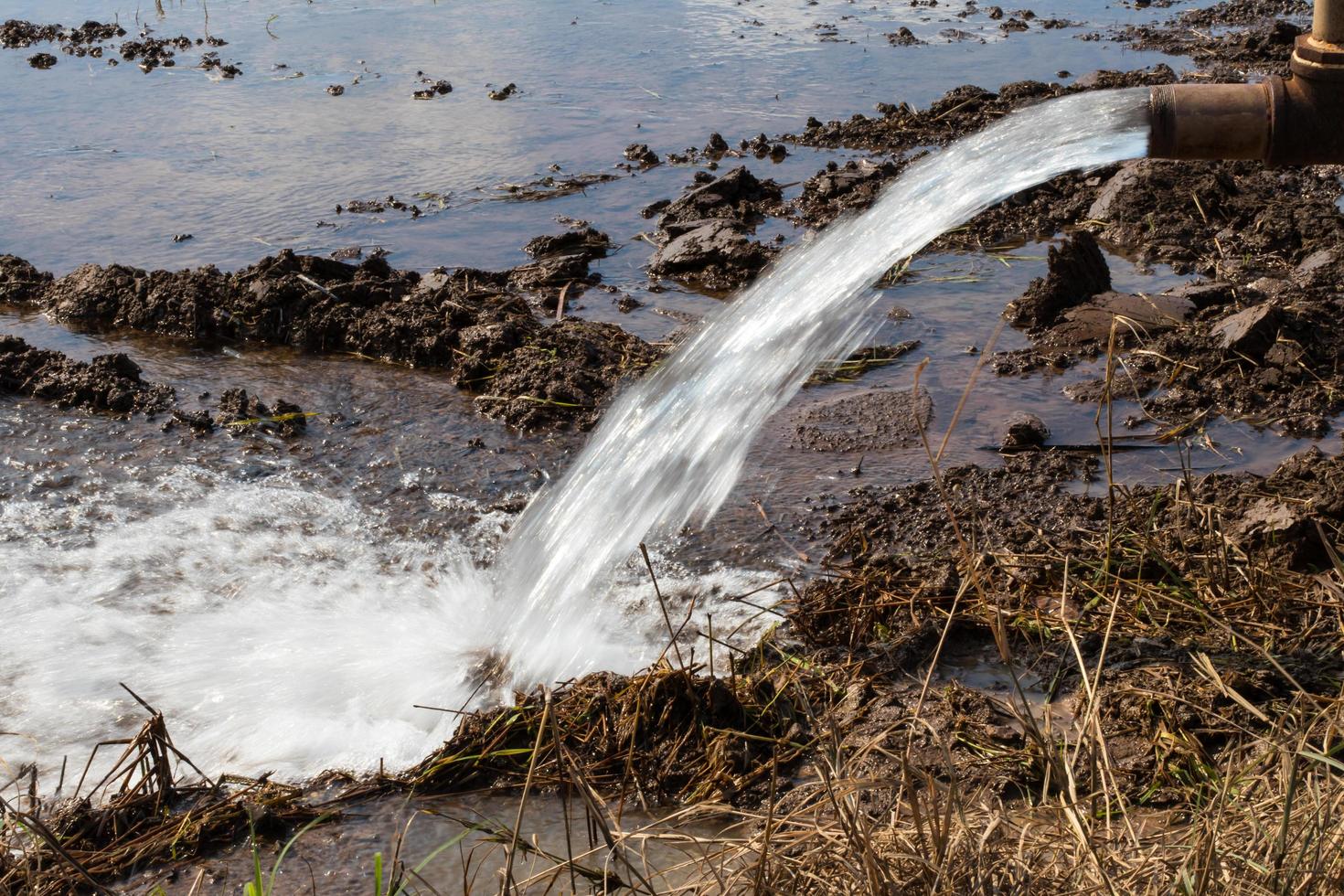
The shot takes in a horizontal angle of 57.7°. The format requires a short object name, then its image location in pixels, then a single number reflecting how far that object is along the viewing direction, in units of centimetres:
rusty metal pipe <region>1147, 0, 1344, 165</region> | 355
